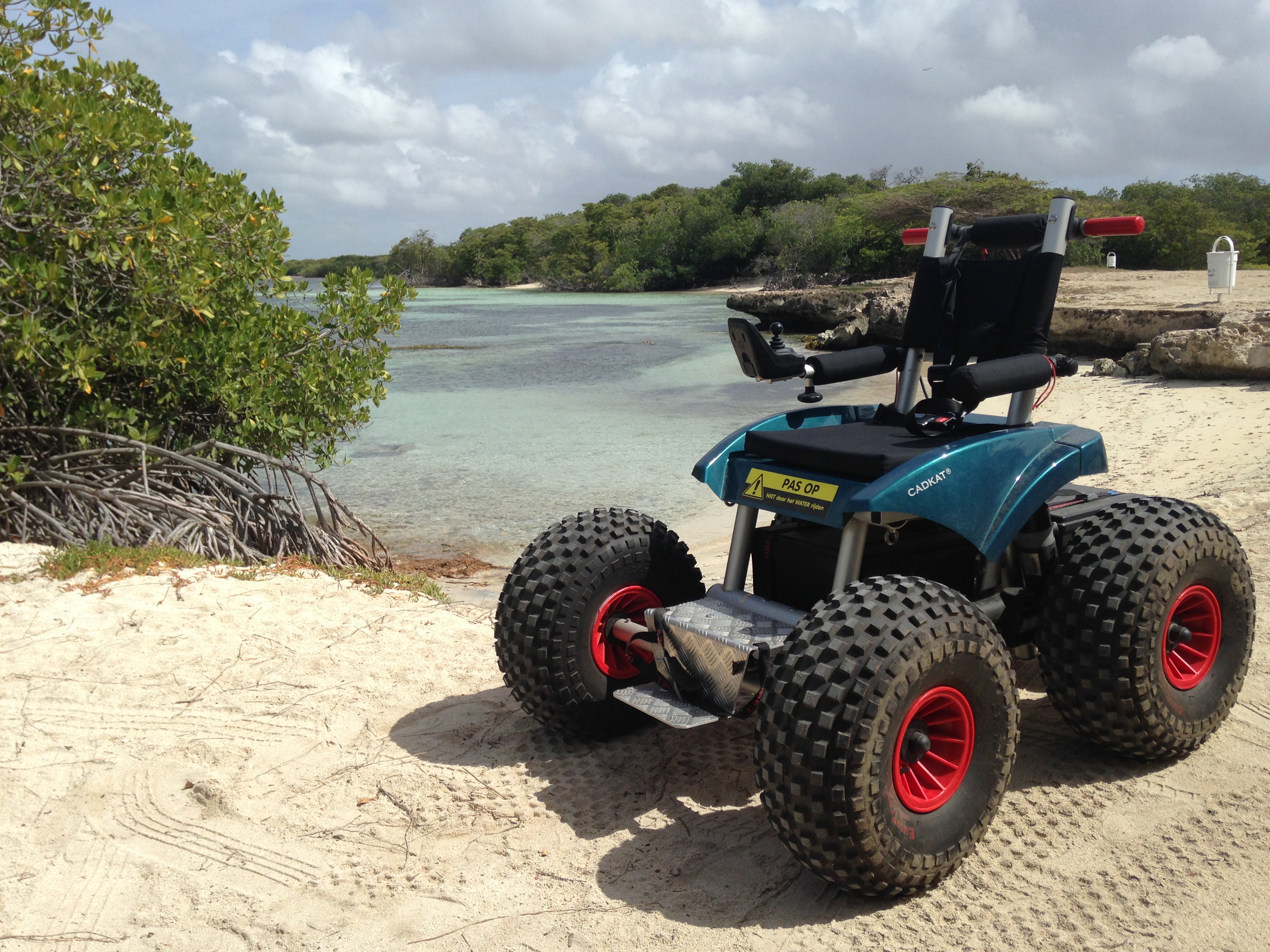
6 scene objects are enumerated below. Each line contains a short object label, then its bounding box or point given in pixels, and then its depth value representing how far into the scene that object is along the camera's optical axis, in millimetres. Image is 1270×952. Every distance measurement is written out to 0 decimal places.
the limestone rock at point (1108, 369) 13391
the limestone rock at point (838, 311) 22828
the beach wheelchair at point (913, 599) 2662
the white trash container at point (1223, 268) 15000
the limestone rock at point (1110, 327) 14555
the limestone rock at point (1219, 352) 10766
